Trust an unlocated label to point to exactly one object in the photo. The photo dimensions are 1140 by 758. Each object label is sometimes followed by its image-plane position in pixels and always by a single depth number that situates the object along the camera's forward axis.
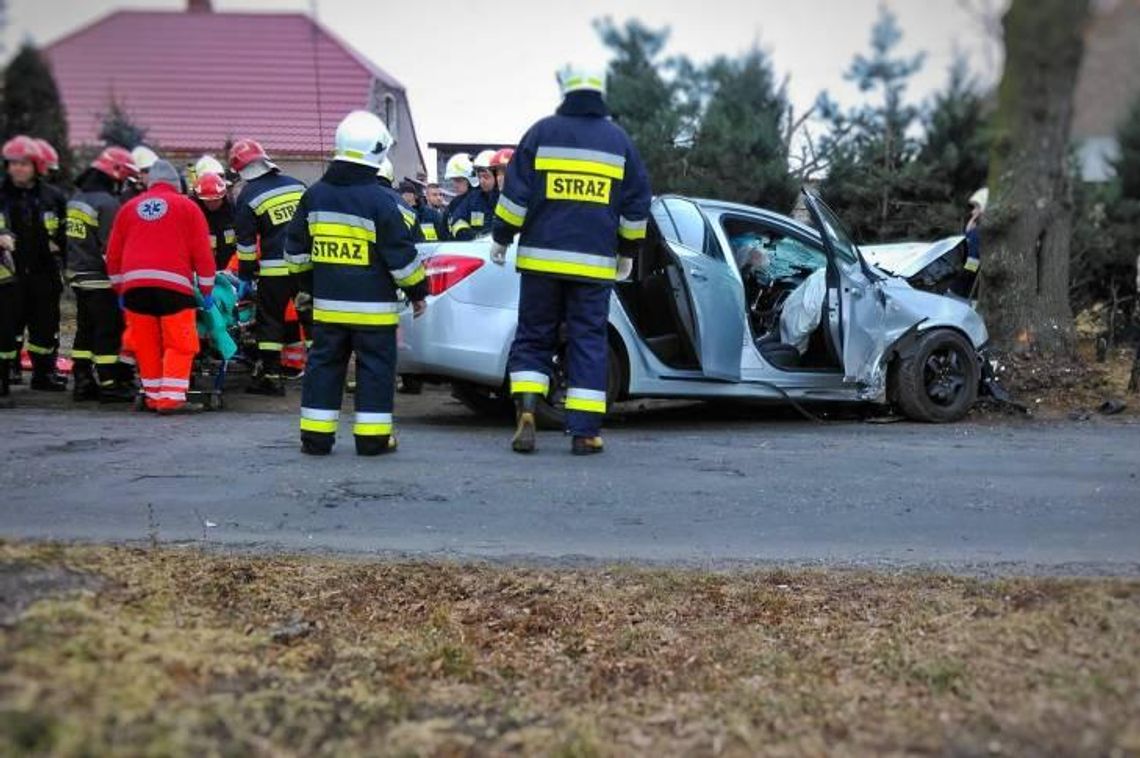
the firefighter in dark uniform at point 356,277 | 5.88
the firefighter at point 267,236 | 8.48
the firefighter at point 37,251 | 8.22
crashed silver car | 6.86
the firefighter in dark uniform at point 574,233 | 5.93
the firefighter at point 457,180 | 12.01
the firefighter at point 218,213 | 8.88
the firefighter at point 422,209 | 11.71
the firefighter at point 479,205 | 10.92
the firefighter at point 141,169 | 8.70
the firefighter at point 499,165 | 10.92
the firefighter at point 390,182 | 7.80
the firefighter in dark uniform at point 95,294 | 8.03
